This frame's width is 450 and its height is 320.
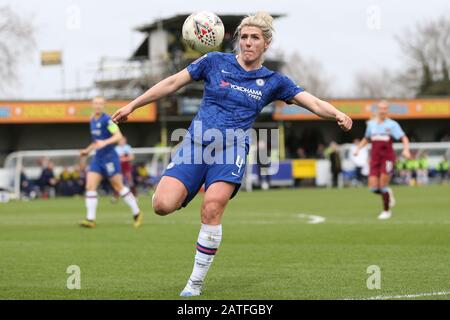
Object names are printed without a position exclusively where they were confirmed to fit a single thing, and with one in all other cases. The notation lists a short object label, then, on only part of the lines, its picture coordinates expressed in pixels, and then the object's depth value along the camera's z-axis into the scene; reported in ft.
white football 28.30
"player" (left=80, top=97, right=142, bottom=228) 56.75
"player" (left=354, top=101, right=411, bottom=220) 61.57
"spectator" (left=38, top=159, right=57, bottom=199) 120.78
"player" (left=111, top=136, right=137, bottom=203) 104.94
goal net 122.47
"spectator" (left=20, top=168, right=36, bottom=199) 120.57
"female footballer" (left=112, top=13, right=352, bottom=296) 26.89
